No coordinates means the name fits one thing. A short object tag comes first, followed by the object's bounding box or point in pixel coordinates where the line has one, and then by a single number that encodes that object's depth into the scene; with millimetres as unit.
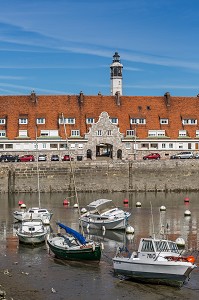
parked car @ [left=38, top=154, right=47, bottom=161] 81325
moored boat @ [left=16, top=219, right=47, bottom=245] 39344
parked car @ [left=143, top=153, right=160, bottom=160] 83312
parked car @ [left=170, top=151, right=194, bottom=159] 82756
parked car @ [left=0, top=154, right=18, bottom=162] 79975
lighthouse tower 114062
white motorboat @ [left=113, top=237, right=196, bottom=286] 28234
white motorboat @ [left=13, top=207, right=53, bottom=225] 47219
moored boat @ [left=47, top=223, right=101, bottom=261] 33094
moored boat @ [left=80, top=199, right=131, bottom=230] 46625
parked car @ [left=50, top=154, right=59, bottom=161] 81544
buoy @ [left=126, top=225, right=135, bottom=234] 43978
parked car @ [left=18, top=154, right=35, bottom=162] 79750
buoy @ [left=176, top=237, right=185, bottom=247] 37312
